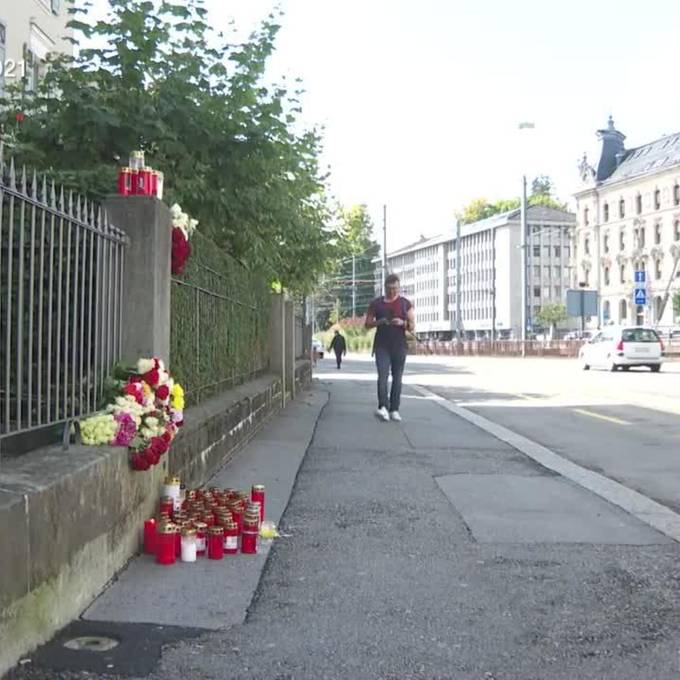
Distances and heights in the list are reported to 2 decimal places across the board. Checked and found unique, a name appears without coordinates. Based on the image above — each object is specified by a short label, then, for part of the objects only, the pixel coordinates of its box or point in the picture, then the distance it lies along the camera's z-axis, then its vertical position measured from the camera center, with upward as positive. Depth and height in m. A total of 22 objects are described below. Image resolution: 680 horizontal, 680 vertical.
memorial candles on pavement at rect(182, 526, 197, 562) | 4.71 -1.05
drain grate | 3.43 -1.15
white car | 31.70 -0.20
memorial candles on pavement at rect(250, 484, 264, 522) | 5.32 -0.89
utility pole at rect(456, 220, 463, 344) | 73.45 +2.28
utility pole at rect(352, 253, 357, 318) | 105.85 +6.46
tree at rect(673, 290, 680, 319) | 74.36 +3.20
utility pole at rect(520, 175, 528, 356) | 50.75 +5.97
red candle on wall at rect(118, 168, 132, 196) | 5.41 +0.95
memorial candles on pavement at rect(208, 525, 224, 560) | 4.78 -1.06
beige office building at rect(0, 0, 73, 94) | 19.00 +7.08
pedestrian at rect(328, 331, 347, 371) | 36.91 -0.12
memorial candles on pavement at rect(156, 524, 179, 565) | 4.63 -1.04
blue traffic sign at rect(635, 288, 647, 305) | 43.21 +2.21
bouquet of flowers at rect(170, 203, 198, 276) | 5.96 +0.68
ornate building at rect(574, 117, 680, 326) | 92.19 +12.89
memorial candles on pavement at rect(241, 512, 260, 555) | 4.92 -1.04
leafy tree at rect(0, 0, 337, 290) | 8.16 +2.06
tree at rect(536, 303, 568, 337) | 110.62 +3.32
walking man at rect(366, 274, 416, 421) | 11.27 +0.20
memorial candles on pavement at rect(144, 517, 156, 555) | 4.78 -1.02
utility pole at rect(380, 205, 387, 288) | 64.55 +8.35
